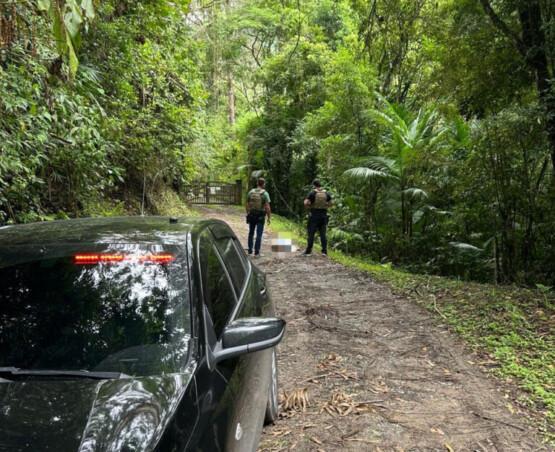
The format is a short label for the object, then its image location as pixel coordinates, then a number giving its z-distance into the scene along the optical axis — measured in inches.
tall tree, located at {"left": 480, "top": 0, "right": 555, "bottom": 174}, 269.9
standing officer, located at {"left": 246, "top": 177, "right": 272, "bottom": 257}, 411.5
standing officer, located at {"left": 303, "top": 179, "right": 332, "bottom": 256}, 424.5
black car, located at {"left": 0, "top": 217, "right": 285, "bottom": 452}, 67.4
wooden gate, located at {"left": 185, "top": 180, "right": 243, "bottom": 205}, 1161.4
